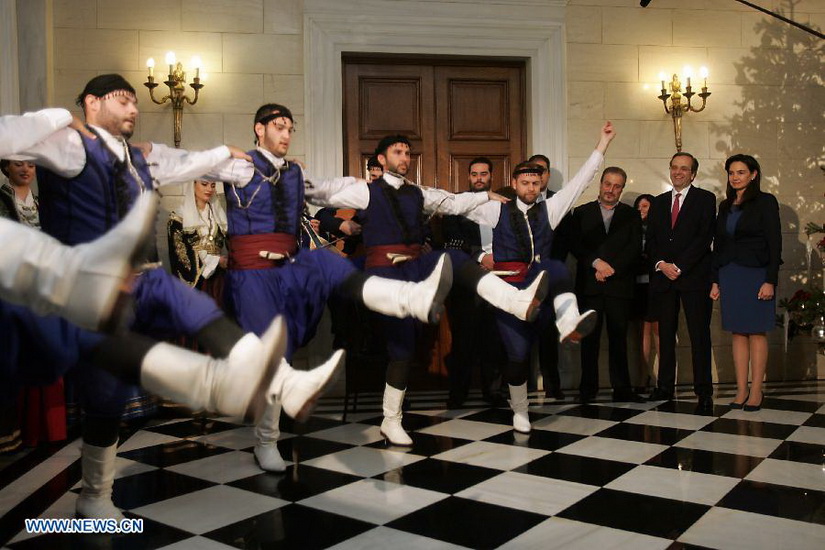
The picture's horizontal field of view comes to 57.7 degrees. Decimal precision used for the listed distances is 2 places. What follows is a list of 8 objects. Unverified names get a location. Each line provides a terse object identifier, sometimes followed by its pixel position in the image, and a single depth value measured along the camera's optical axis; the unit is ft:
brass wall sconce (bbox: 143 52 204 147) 16.94
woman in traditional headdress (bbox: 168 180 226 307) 15.05
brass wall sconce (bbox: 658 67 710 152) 19.02
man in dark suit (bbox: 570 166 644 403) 16.22
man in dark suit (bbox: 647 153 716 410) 15.66
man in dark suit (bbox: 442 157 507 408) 16.02
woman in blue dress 14.80
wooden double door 18.65
